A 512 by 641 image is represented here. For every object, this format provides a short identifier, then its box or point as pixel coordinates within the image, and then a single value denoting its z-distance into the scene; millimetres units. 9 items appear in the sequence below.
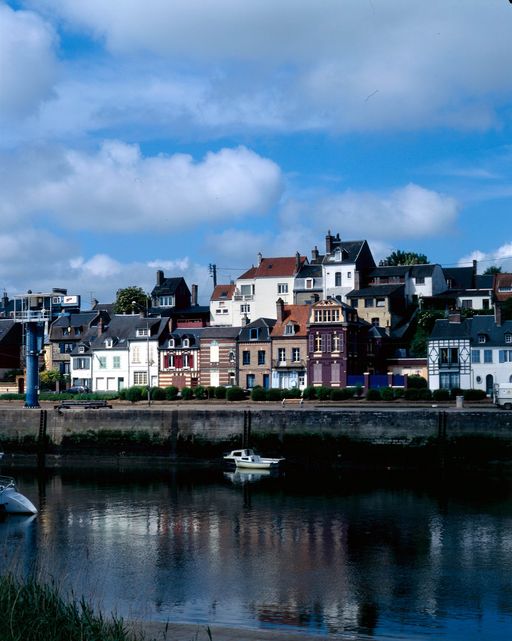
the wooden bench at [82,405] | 77812
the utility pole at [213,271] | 138500
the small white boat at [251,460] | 62281
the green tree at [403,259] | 135488
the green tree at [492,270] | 137675
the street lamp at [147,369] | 85175
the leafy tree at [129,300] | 120938
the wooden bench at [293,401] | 81188
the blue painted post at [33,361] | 78750
